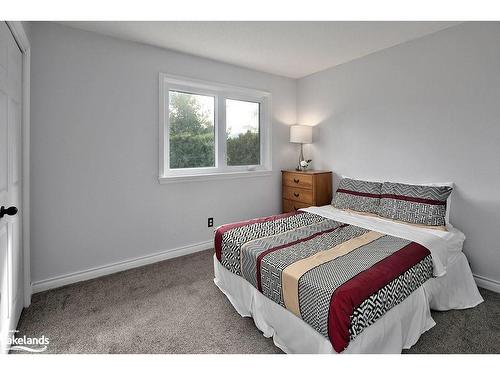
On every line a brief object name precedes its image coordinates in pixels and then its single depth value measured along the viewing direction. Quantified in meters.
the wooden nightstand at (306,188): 3.51
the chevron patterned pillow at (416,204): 2.39
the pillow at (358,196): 2.84
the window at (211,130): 3.10
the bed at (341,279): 1.38
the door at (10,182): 1.52
